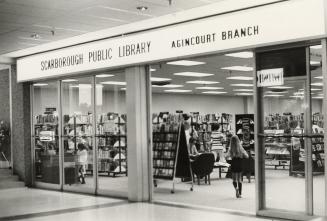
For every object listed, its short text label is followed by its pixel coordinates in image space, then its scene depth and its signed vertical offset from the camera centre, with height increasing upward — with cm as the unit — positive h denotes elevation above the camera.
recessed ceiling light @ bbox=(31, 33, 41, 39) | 890 +161
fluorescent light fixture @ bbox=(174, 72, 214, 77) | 1514 +146
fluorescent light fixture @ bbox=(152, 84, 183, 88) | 1938 +139
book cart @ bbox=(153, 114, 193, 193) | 1028 -72
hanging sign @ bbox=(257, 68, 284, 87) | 705 +61
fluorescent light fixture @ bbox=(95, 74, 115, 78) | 988 +94
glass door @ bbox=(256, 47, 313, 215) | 678 -8
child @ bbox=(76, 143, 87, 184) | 1070 -86
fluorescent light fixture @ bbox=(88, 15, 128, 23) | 762 +166
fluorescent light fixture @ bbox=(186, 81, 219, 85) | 1827 +143
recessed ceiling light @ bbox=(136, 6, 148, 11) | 710 +166
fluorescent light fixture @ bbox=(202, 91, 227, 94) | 2322 +133
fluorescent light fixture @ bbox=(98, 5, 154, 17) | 707 +167
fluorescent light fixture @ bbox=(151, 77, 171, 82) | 1697 +148
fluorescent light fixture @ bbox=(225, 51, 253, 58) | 1119 +152
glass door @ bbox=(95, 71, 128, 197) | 986 -27
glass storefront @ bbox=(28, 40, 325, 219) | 679 -32
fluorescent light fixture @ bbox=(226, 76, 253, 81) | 1680 +146
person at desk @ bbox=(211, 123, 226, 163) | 1527 -85
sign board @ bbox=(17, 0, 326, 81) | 644 +131
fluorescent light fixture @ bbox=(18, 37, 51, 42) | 927 +161
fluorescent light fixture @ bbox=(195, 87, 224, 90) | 2088 +137
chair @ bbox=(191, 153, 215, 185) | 1116 -103
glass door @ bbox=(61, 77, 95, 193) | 1045 -28
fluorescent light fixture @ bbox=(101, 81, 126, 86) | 972 +81
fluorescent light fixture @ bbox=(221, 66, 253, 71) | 1399 +151
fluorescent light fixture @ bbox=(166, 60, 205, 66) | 1248 +150
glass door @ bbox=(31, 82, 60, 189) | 1138 -30
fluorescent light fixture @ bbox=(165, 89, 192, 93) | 2229 +133
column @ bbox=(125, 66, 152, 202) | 895 -25
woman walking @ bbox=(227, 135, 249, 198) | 946 -81
